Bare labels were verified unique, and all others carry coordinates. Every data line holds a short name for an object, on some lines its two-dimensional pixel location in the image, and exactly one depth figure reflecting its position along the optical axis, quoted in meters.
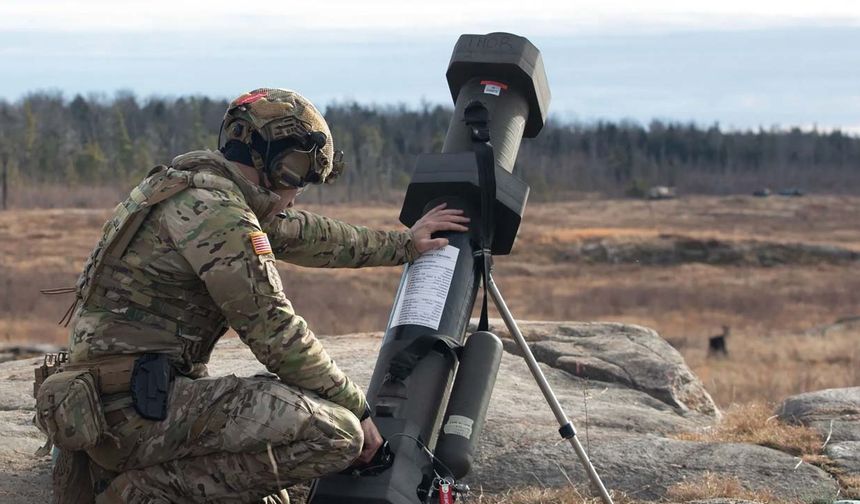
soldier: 4.72
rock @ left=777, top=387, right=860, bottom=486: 7.37
